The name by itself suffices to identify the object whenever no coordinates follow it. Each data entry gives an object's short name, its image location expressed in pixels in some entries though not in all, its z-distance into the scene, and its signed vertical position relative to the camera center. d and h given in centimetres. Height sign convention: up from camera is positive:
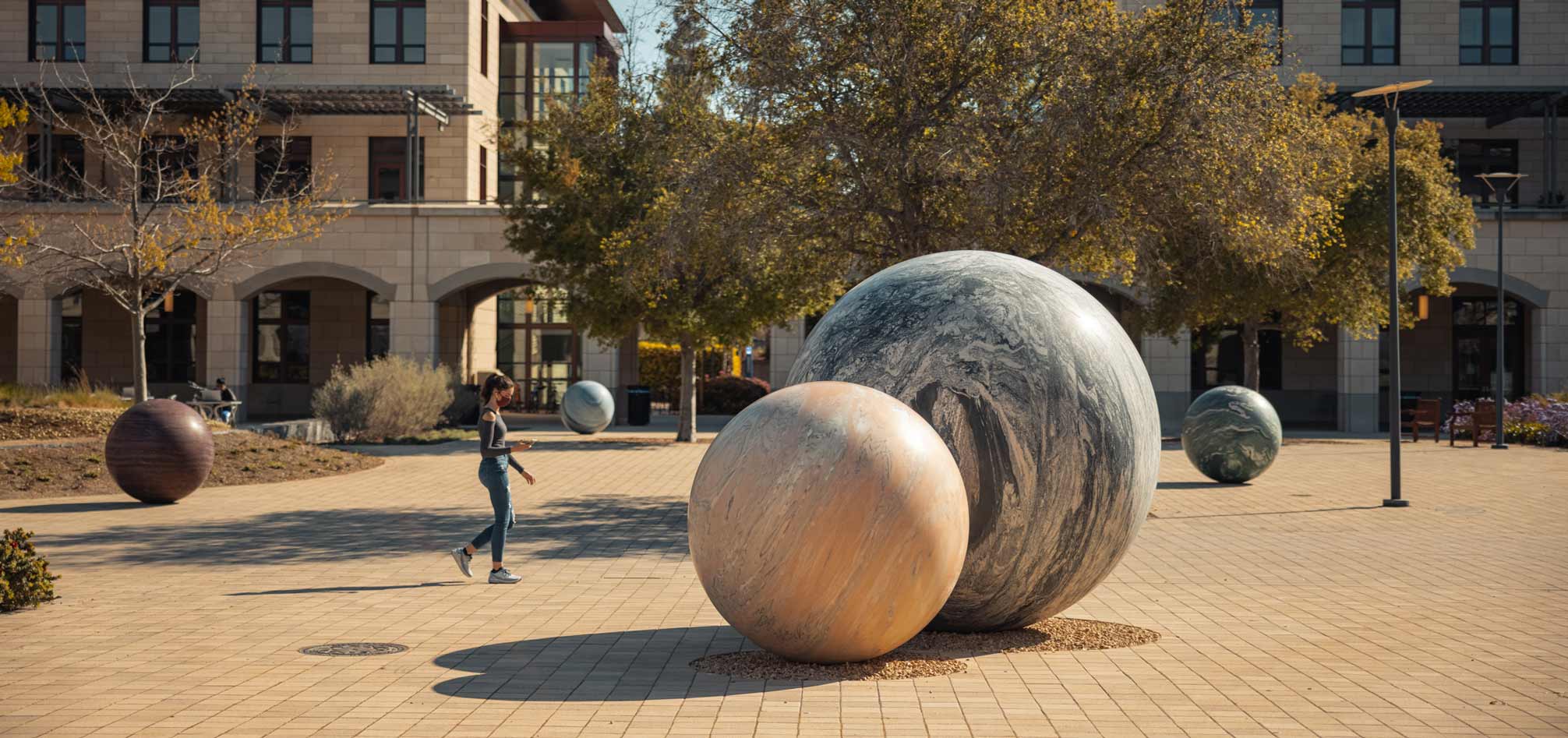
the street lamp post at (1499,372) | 2827 +23
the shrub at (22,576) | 942 -146
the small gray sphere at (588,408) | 3148 -76
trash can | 3641 -77
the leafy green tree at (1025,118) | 1515 +304
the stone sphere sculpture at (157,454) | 1636 -101
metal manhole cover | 800 -168
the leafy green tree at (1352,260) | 2856 +265
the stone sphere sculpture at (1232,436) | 2020 -85
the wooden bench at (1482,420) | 2931 -82
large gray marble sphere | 768 -19
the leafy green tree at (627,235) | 2547 +296
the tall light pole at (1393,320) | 1709 +80
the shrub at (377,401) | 2758 -56
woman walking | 1101 -77
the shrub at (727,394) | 4100 -51
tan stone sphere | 683 -76
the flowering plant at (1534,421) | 2864 -83
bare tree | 2334 +427
